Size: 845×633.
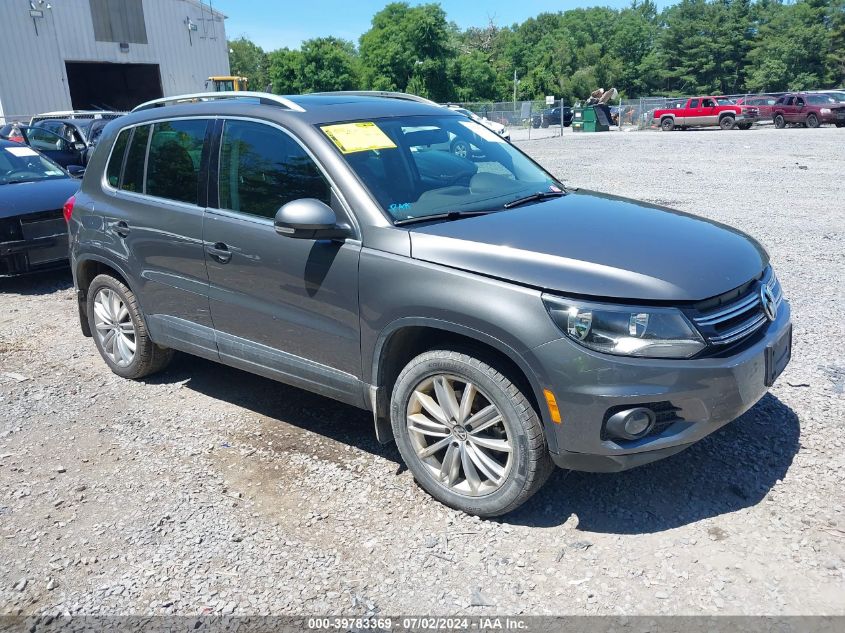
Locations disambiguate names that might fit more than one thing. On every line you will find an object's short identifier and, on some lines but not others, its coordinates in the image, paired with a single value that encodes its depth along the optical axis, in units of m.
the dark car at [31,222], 7.60
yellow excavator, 36.75
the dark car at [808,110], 31.19
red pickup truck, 34.19
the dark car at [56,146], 15.27
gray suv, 2.96
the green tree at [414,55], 68.44
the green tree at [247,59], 107.27
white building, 31.27
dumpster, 39.28
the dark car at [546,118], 44.84
